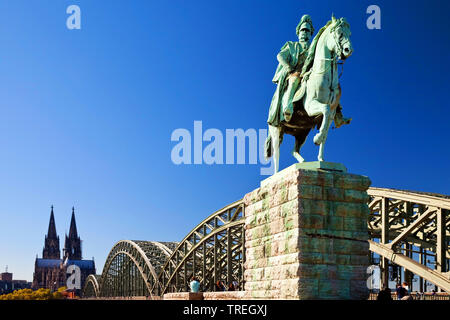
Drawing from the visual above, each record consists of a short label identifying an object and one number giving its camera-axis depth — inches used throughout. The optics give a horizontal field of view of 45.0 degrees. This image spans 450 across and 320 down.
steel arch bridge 1011.3
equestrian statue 511.5
